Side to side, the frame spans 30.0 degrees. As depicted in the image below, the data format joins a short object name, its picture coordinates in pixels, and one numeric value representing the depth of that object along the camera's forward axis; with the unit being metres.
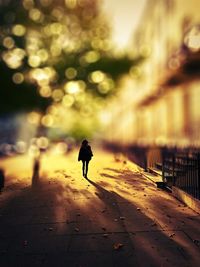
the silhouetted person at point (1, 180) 13.00
